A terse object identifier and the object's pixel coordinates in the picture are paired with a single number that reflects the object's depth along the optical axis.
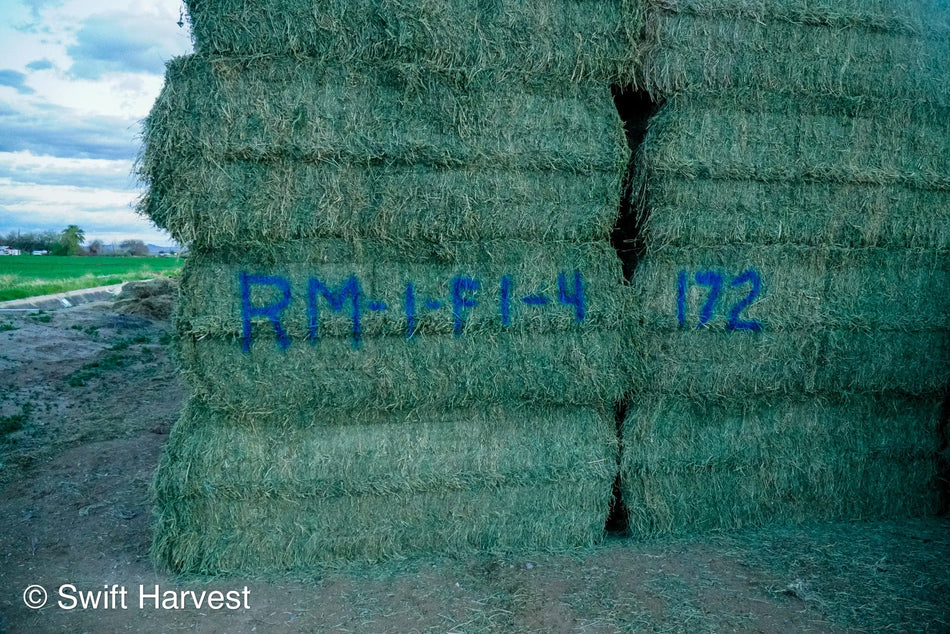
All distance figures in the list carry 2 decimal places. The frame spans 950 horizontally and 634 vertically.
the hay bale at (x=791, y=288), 4.11
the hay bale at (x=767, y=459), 4.29
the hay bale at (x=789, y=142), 3.99
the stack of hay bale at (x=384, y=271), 3.55
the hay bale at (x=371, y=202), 3.51
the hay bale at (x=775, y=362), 4.15
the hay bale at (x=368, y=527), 3.80
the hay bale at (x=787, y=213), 4.04
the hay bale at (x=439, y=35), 3.50
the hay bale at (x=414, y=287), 3.64
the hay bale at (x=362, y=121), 3.49
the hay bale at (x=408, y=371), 3.69
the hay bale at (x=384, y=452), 3.74
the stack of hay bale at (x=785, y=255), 4.02
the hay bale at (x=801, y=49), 3.95
